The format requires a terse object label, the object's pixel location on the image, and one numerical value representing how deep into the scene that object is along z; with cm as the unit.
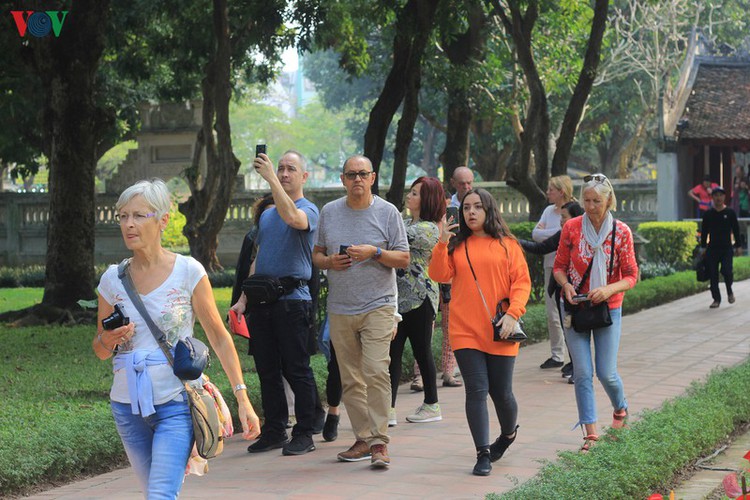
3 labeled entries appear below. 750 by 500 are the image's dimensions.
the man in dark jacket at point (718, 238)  1677
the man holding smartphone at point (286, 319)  760
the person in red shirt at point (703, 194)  2894
